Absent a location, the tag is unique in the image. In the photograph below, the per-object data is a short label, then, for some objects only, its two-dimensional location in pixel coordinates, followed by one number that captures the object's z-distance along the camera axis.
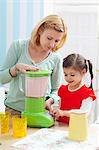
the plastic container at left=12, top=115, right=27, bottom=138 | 2.40
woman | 2.70
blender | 2.54
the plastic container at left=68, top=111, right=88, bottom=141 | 2.37
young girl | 2.60
